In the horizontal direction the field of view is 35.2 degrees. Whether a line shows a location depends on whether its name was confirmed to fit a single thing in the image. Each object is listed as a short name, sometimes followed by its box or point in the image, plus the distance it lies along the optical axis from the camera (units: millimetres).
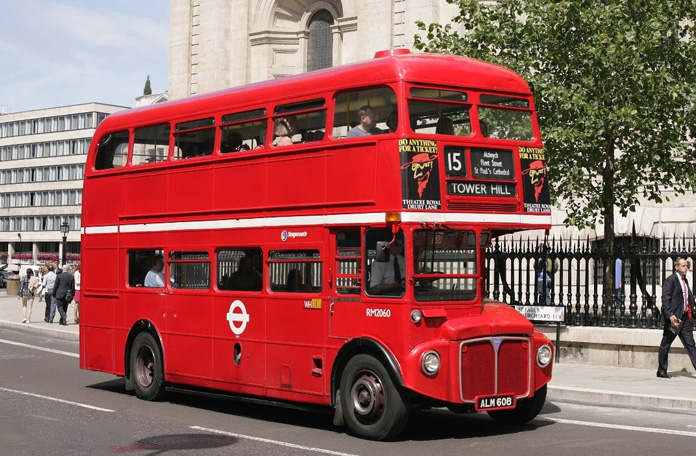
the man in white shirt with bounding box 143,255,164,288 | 15180
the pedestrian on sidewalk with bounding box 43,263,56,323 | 32625
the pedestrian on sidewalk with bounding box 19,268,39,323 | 33062
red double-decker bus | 11406
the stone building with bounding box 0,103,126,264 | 113438
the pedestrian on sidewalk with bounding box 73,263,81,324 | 29628
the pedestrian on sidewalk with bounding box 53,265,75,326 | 30516
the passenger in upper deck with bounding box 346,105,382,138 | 11812
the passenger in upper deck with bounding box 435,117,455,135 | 11789
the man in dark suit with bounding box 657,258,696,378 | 16688
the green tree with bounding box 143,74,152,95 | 127562
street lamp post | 45594
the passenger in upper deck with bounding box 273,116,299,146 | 12938
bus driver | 11422
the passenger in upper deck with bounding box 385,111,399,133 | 11513
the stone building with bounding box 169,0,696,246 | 42594
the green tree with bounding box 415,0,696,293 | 20922
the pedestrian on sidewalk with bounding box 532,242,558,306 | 19125
